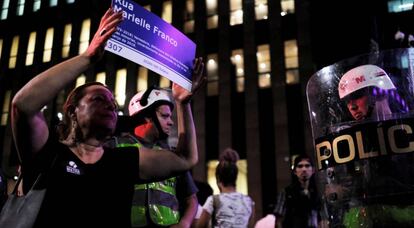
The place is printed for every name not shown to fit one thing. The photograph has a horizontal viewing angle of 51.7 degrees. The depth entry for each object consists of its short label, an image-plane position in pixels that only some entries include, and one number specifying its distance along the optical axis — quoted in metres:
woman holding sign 2.05
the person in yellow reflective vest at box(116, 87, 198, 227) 3.23
